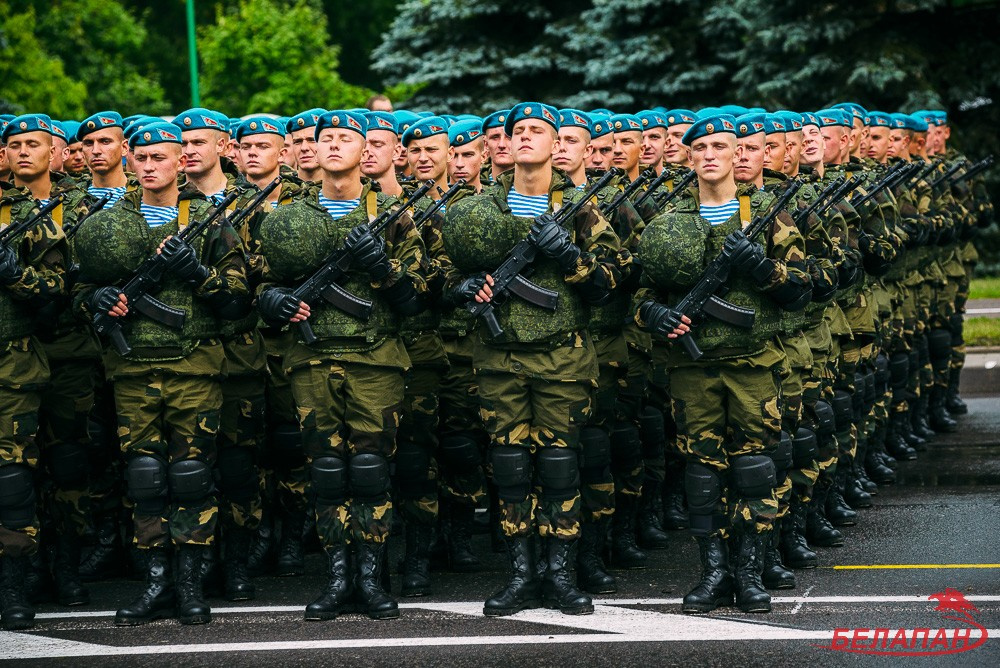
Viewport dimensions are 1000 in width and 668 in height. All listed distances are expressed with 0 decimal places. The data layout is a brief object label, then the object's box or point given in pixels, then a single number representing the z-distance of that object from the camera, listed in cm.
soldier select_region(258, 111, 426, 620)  1557
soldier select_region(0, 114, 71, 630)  1574
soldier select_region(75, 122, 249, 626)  1557
